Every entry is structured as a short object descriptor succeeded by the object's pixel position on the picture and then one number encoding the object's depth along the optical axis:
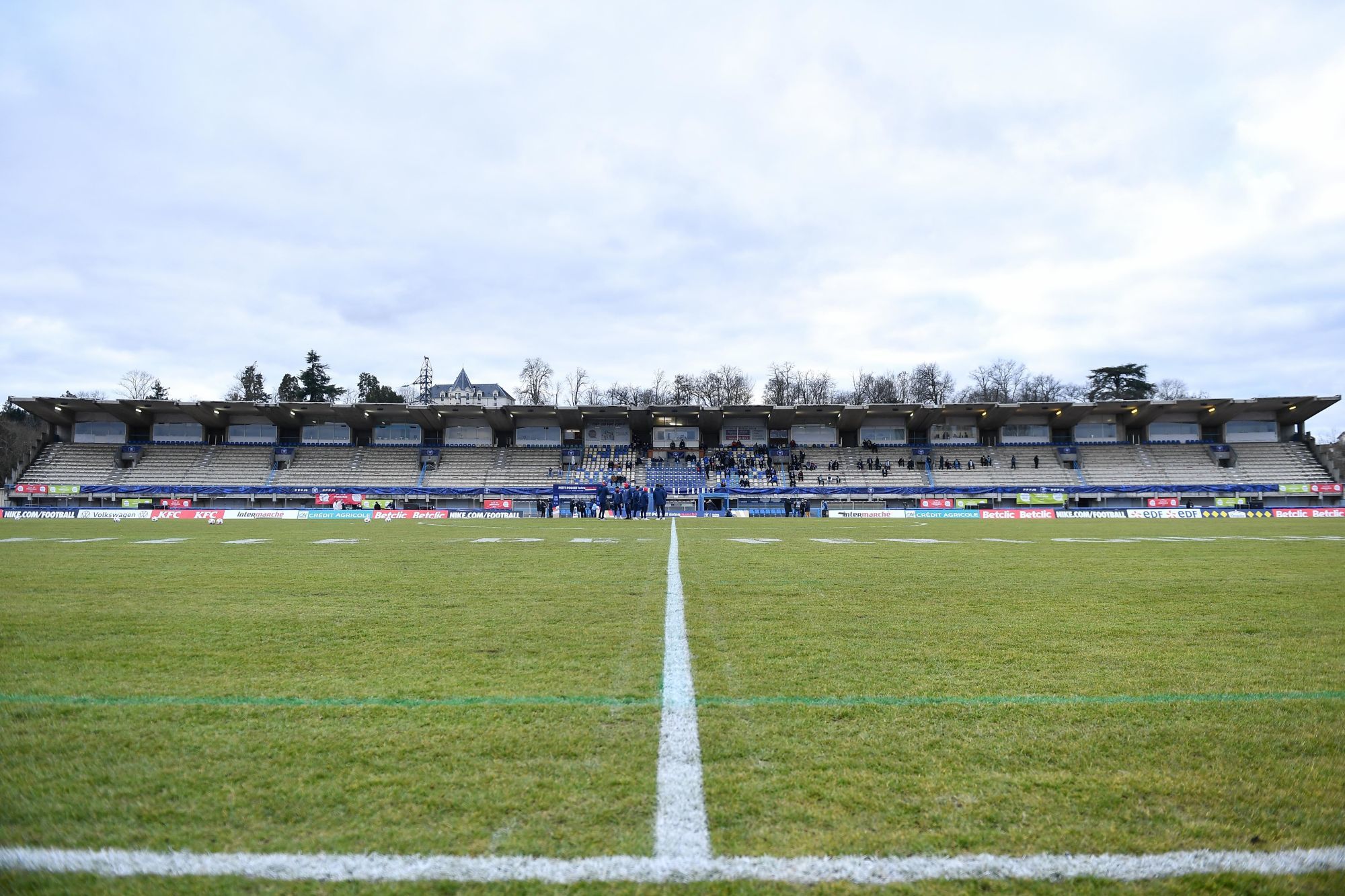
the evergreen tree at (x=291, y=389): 92.00
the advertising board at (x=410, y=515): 41.59
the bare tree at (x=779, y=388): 84.31
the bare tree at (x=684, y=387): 84.83
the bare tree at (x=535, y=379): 86.81
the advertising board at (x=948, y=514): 42.44
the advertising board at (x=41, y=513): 37.31
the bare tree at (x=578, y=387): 88.88
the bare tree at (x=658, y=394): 87.31
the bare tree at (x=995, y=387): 82.56
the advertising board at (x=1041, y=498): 48.88
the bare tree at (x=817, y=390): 84.69
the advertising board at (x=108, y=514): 39.00
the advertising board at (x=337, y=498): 48.09
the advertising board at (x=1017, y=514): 41.89
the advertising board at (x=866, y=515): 41.78
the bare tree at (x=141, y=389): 83.44
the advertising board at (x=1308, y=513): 39.16
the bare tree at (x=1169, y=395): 81.25
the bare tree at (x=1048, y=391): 82.81
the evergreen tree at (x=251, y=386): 92.12
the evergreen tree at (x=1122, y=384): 79.69
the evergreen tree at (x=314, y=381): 90.75
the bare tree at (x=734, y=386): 83.88
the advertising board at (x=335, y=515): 41.50
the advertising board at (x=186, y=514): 37.50
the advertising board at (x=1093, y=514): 40.15
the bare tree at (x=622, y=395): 88.00
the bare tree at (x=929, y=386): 82.12
